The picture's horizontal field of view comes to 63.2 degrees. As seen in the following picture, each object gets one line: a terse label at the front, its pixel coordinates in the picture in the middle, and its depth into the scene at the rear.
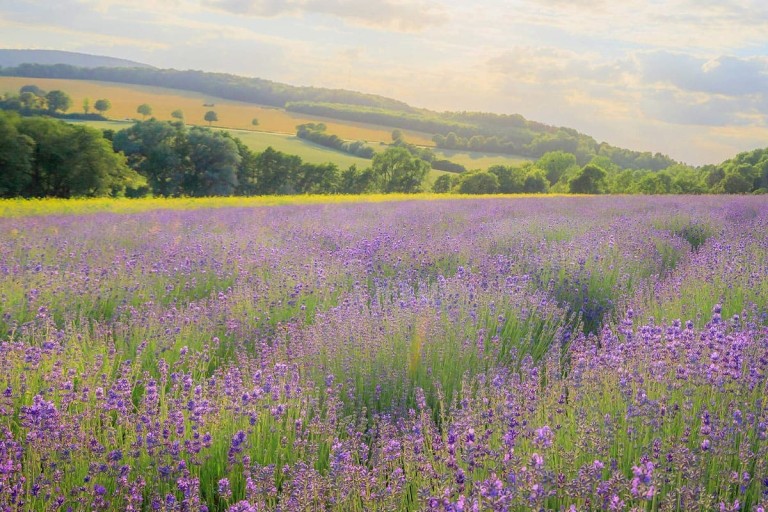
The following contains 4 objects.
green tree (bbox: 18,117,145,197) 37.47
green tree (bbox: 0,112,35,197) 34.88
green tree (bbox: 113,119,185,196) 48.91
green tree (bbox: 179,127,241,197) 49.38
